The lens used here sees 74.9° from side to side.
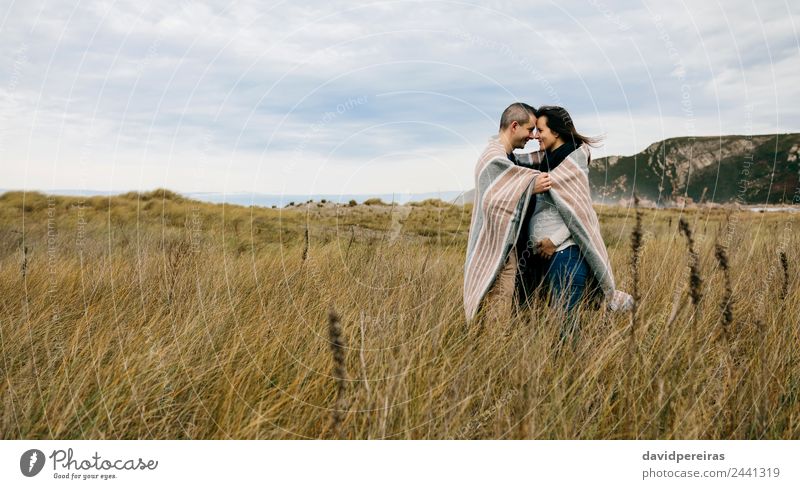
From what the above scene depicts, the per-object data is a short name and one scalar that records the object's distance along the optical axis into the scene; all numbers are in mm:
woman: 3537
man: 3512
